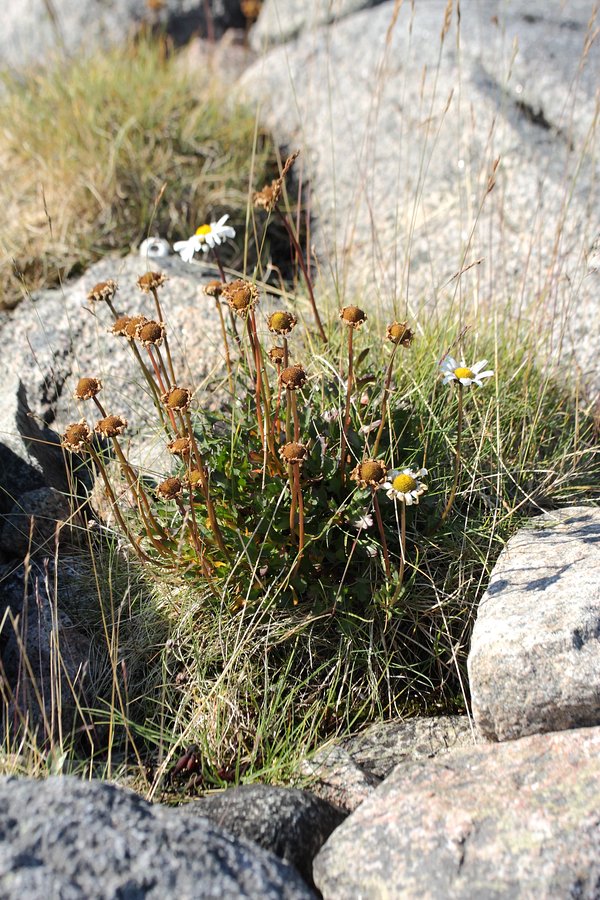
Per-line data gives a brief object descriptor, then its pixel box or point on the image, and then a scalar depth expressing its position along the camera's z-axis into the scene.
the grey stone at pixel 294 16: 5.68
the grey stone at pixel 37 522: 2.82
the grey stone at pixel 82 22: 6.42
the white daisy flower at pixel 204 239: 2.52
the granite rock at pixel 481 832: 1.60
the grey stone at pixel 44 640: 2.39
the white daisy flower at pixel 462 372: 2.26
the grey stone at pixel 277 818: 1.80
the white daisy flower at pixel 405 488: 2.12
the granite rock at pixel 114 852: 1.48
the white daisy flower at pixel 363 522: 2.27
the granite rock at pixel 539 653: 2.04
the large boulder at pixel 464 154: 3.59
